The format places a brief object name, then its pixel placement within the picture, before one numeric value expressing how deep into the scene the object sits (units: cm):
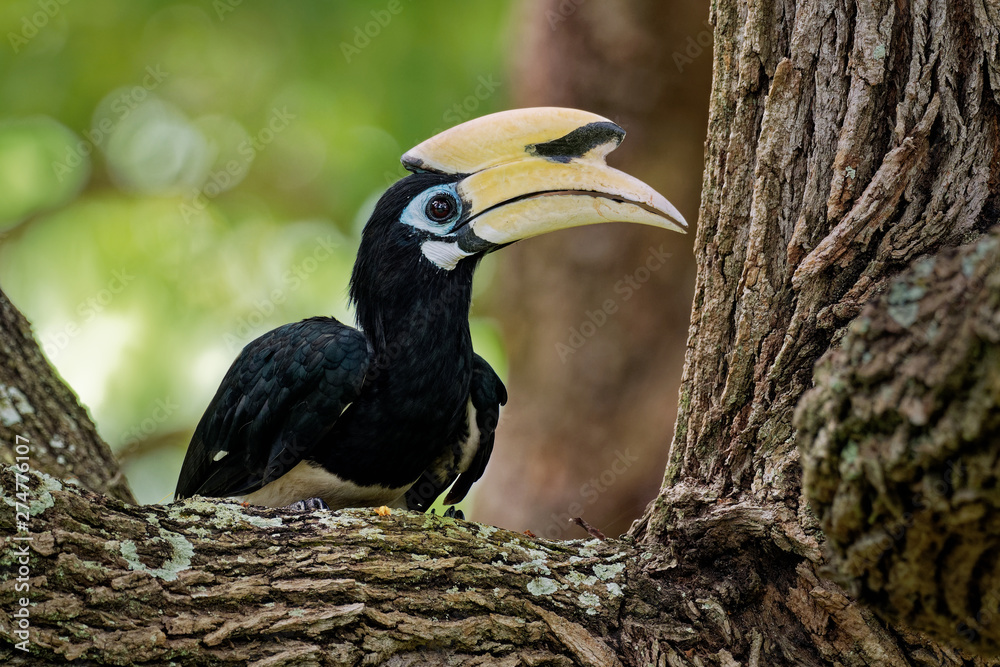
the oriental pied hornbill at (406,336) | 762
